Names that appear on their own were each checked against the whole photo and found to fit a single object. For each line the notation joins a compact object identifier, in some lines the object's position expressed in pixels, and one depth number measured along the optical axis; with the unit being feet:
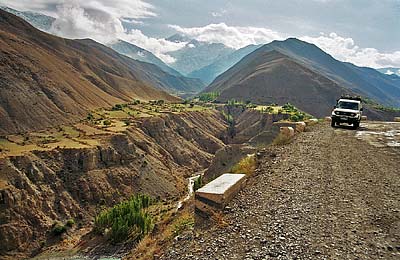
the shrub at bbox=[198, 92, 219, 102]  585.10
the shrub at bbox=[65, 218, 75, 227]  152.76
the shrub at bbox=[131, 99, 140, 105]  376.29
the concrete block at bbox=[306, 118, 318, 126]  97.53
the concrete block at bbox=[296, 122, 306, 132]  80.06
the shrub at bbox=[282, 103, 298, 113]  344.86
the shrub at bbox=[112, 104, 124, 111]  318.45
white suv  89.35
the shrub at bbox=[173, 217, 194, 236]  30.86
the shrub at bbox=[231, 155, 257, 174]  44.39
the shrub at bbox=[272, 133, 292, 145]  60.52
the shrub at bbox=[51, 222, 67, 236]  146.20
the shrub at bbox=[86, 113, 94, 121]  256.89
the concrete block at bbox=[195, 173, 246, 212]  30.93
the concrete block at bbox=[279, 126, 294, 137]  65.84
